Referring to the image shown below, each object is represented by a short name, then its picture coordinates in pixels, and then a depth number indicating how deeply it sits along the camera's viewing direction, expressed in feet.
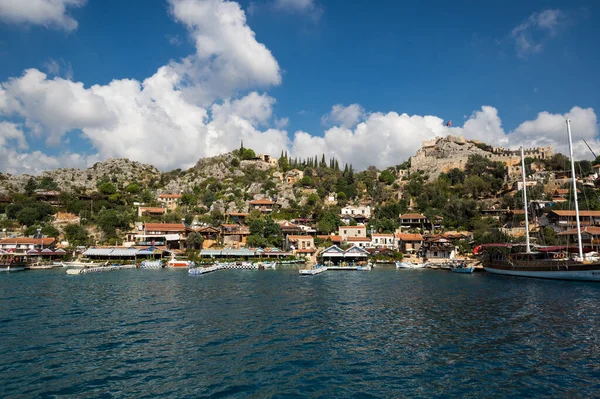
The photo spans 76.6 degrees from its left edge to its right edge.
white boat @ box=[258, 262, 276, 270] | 187.49
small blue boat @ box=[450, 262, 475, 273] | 172.45
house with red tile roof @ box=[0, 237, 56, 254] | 219.00
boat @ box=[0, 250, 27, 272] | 184.76
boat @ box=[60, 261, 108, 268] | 191.21
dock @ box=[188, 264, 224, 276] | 163.27
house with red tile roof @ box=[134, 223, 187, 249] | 238.27
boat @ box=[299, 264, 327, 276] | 159.22
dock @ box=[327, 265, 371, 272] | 182.52
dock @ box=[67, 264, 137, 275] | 165.05
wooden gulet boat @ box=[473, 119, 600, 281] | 132.26
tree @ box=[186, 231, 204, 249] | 230.89
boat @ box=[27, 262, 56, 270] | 192.24
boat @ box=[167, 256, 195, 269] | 196.83
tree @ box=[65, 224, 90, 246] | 237.04
